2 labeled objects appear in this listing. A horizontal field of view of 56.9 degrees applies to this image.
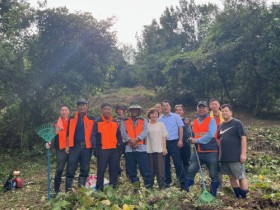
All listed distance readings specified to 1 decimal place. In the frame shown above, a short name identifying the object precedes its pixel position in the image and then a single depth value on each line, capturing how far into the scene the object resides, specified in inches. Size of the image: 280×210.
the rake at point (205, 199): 151.8
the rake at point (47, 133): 197.6
